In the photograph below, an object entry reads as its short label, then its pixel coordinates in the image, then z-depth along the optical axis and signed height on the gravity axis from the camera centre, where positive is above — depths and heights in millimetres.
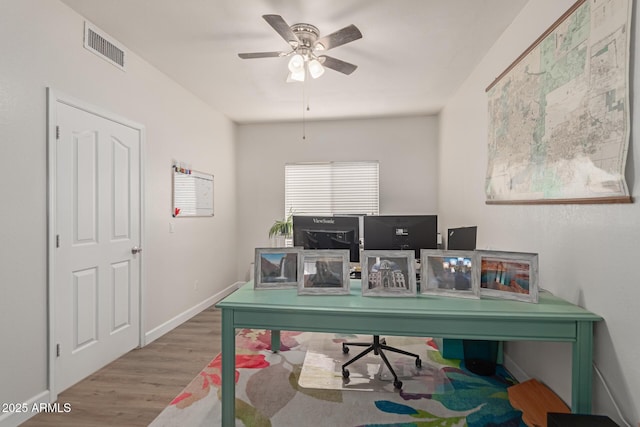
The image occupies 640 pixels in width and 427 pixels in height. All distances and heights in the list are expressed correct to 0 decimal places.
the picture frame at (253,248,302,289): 1951 -335
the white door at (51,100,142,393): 2246 -232
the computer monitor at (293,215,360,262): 2299 -138
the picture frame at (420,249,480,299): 1767 -337
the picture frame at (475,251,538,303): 1675 -327
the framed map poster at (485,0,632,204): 1401 +556
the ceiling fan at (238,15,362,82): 2201 +1236
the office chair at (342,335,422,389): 2332 -1121
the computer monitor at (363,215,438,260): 2299 -136
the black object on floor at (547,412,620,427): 1252 -823
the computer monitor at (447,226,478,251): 2254 -181
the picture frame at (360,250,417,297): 1815 -338
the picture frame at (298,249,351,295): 1871 -325
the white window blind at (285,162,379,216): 5027 +406
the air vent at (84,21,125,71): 2424 +1339
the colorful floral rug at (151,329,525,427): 1927 -1238
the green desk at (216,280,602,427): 1510 -524
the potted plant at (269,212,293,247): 4820 -264
